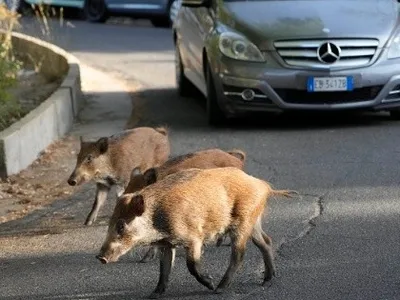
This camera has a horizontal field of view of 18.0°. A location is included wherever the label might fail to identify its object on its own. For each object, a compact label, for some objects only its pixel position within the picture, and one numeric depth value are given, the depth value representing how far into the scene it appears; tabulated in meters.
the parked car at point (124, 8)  23.72
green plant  11.46
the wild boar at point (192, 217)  6.18
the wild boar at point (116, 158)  8.32
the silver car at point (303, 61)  12.02
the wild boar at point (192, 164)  7.21
